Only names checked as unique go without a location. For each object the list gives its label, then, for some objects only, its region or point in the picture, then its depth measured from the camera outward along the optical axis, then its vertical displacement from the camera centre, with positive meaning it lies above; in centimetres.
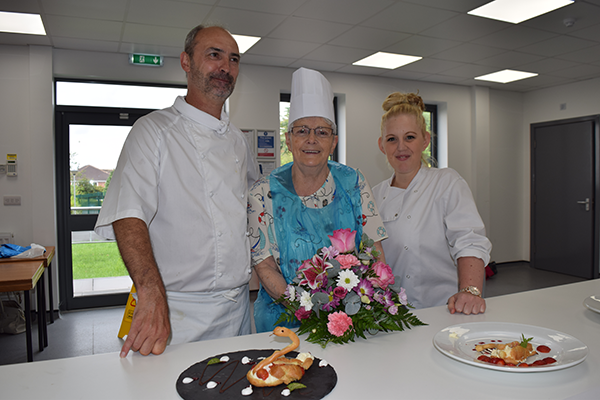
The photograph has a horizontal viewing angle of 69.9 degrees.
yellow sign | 157 -47
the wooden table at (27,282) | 307 -68
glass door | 512 -13
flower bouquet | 110 -29
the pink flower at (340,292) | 110 -28
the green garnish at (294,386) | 85 -40
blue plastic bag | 400 -58
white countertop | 86 -42
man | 146 -4
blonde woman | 178 -14
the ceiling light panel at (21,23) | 402 +160
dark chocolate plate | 84 -41
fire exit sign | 511 +153
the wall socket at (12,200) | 477 -13
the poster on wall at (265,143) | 573 +57
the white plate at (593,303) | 134 -39
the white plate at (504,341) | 92 -40
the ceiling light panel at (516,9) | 391 +163
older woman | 154 -7
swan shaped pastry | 87 -39
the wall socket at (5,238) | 473 -54
